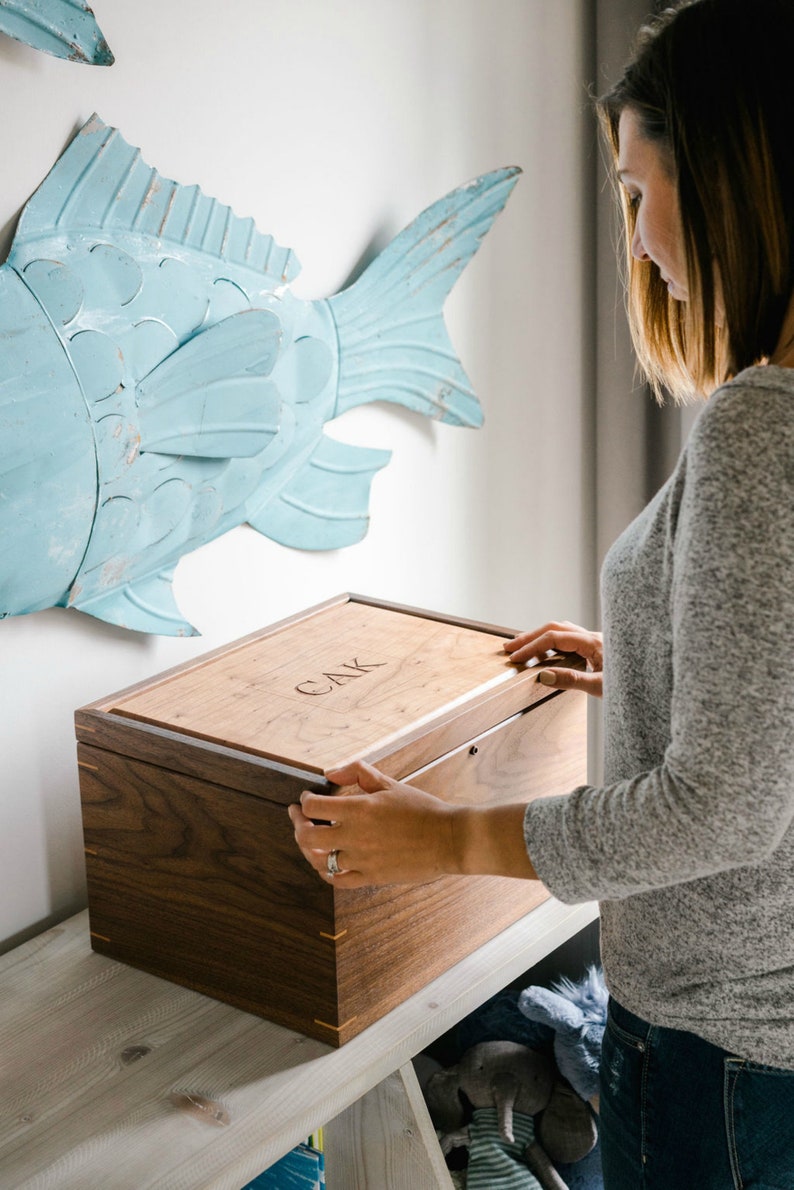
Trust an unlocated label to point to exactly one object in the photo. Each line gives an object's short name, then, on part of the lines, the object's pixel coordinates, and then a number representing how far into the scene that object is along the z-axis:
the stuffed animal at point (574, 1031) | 1.46
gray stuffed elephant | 1.43
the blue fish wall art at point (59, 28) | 0.99
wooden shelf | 0.89
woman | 0.64
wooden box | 0.97
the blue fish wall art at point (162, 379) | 1.07
